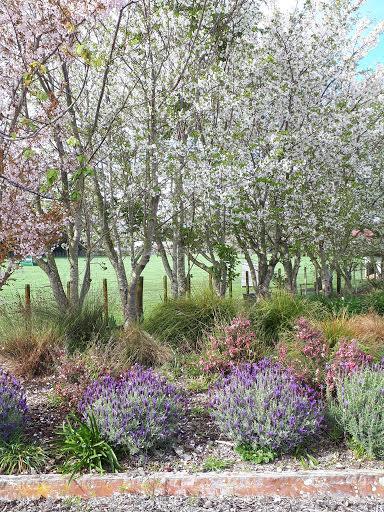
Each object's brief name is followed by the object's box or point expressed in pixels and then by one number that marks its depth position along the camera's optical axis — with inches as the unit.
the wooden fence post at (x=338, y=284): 716.0
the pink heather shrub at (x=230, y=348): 227.0
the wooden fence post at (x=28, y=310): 268.4
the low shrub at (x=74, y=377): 184.9
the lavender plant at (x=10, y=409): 162.9
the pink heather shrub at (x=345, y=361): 188.4
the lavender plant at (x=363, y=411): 156.8
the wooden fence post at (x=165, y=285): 463.1
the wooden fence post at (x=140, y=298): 437.4
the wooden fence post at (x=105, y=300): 317.6
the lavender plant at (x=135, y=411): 156.2
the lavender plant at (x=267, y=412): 157.0
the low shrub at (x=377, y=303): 409.4
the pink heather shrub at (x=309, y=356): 196.5
